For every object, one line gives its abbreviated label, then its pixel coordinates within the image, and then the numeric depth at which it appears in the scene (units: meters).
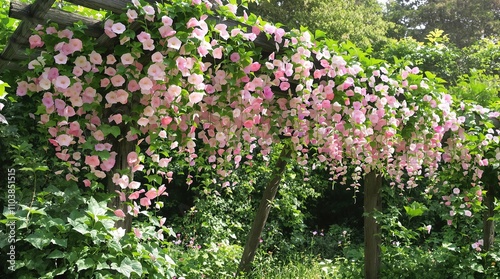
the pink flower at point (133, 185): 2.49
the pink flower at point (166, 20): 2.13
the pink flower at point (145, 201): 2.52
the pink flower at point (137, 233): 2.53
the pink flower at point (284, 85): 2.66
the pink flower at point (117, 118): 2.37
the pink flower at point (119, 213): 2.44
